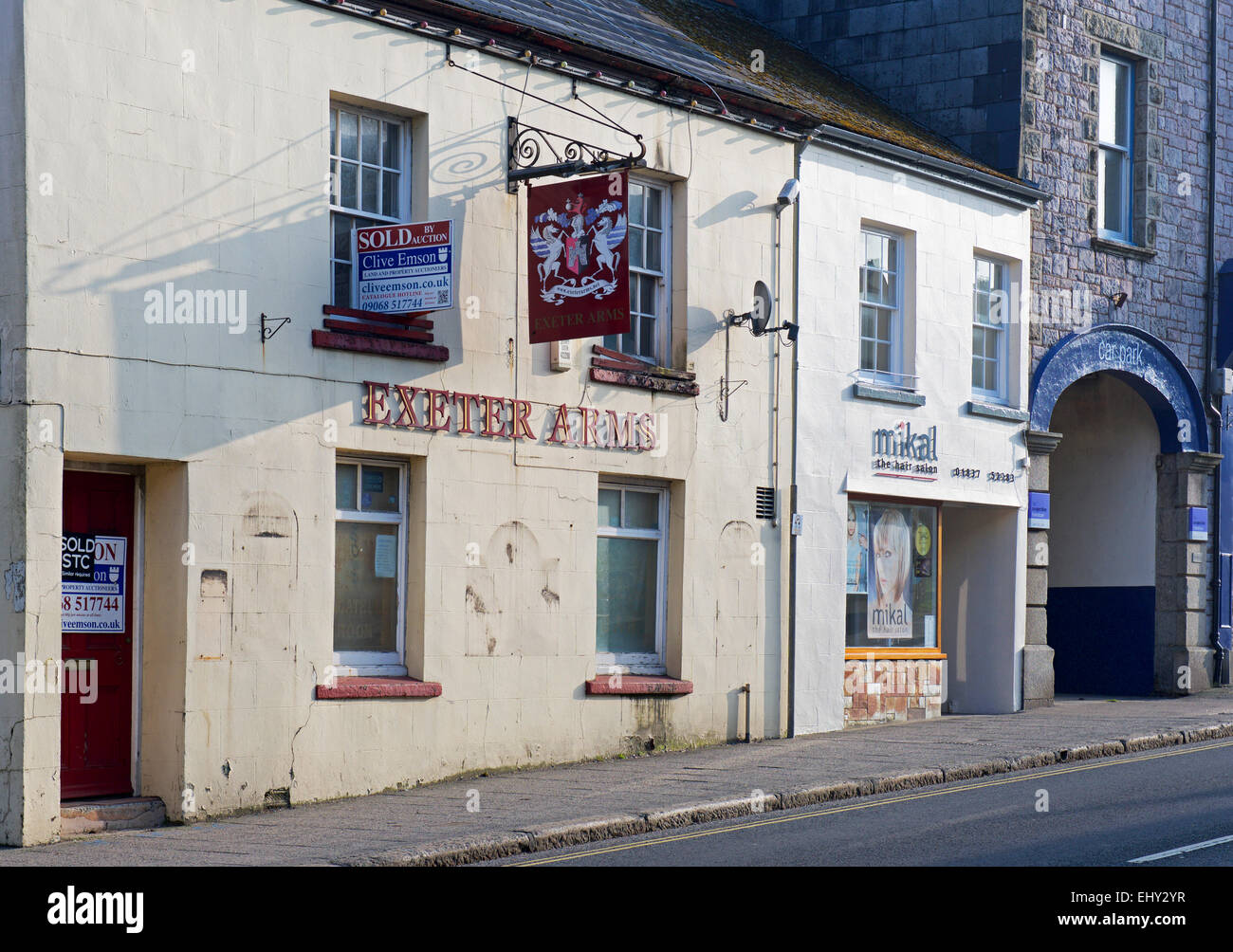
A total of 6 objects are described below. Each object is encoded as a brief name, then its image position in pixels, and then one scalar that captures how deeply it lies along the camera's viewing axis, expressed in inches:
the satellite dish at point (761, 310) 646.5
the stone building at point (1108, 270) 815.7
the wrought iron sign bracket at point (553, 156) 543.5
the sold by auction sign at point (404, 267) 494.6
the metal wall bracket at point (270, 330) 485.7
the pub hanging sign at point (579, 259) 522.3
